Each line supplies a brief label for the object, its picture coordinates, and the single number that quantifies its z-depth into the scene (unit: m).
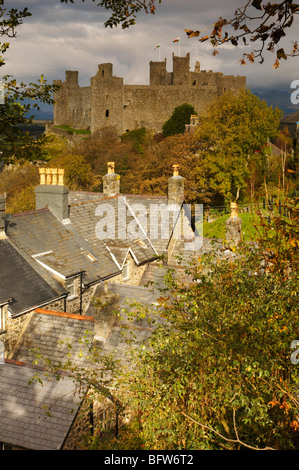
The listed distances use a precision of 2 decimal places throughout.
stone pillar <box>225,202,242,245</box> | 18.77
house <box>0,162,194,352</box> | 15.61
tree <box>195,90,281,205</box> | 41.91
